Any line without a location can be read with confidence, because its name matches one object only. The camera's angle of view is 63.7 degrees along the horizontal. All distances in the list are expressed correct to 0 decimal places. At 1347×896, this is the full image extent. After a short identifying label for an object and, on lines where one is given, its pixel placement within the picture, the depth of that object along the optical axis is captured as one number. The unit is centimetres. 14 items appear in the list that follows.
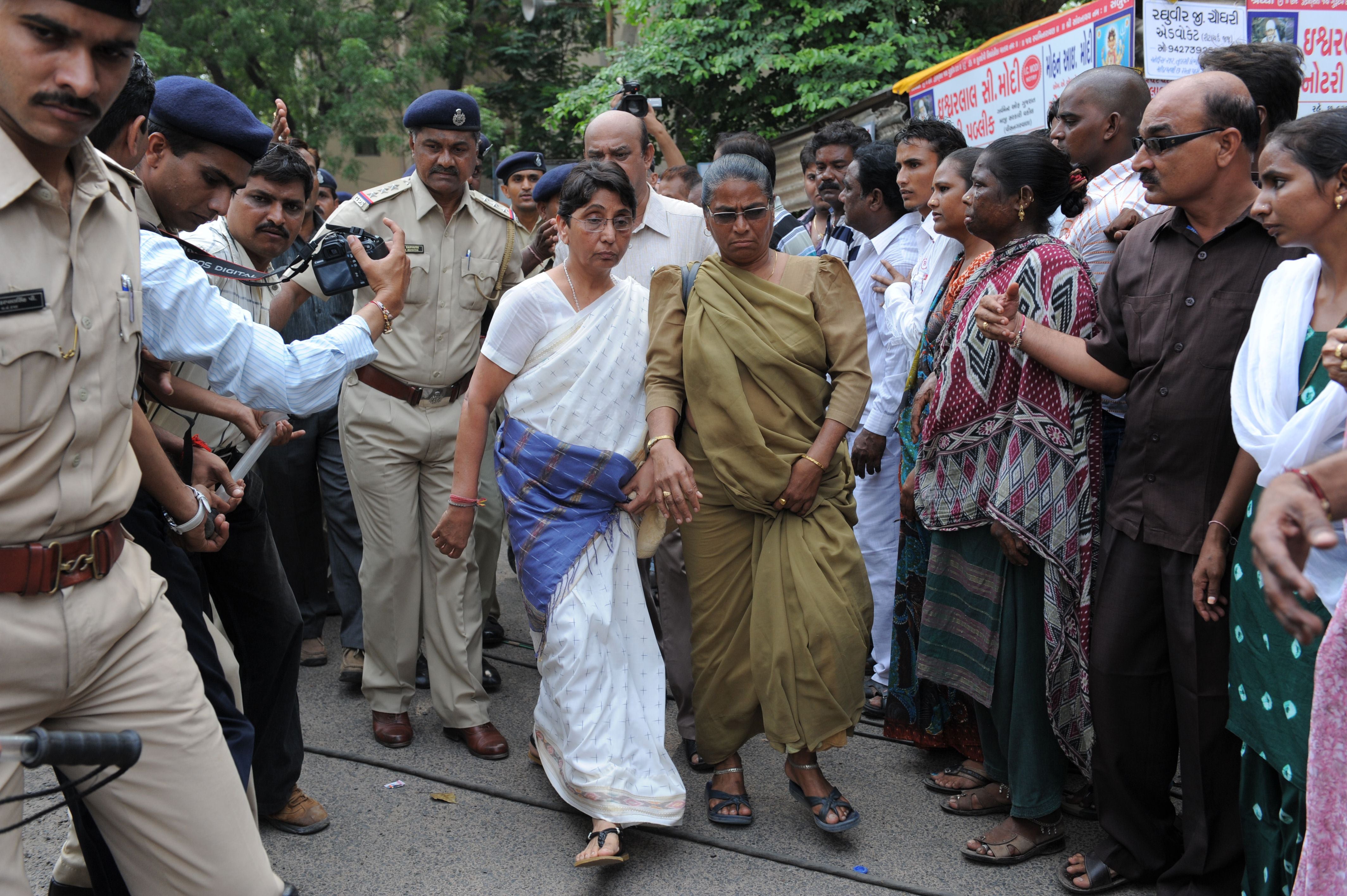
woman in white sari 357
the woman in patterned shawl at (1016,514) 338
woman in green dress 257
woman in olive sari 358
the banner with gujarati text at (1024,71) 624
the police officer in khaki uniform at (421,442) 439
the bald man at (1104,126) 409
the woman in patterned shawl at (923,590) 393
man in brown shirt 302
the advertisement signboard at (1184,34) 606
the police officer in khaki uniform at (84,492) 187
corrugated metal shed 965
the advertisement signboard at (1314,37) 586
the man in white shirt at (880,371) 461
